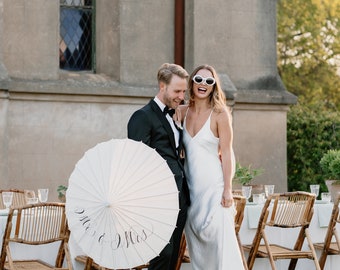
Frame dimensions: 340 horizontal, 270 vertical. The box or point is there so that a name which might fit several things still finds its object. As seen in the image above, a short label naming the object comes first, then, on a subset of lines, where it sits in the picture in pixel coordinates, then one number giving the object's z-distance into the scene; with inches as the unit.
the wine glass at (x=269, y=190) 413.5
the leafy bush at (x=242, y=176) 450.6
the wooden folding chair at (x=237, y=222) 352.8
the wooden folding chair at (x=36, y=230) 326.0
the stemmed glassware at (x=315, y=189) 411.5
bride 295.7
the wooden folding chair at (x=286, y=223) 369.4
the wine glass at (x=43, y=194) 372.8
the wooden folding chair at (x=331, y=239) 389.1
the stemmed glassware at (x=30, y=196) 361.1
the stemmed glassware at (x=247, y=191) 401.4
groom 290.7
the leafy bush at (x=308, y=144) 740.6
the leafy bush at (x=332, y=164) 438.3
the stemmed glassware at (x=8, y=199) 361.1
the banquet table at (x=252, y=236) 343.0
